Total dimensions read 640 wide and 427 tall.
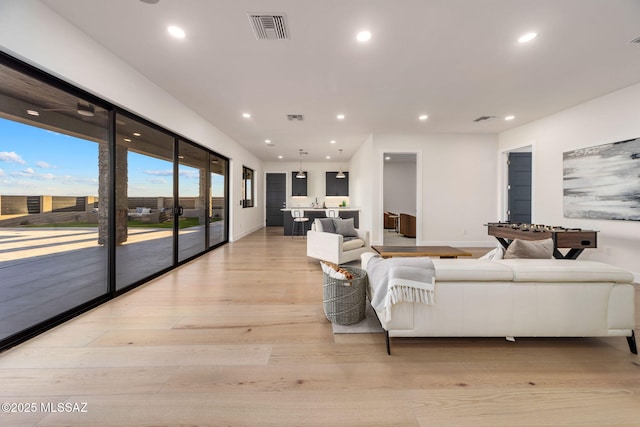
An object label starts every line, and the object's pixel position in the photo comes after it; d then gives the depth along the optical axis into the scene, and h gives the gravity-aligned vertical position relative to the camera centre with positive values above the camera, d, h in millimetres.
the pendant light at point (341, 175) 9858 +1379
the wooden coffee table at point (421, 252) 3719 -637
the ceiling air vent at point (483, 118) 5086 +1895
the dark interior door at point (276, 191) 10844 +808
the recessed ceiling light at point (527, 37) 2562 +1796
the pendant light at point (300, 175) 9918 +1422
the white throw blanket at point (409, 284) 1841 -538
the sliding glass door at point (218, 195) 6004 +362
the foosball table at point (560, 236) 3400 -355
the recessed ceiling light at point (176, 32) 2484 +1787
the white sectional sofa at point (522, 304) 1874 -700
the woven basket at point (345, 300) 2314 -831
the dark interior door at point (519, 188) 6312 +571
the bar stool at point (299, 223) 8039 -438
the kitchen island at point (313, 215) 8375 -165
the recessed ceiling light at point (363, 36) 2533 +1790
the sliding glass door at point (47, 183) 2328 +285
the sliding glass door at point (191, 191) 4520 +370
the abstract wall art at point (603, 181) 3639 +469
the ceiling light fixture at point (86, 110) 2852 +1138
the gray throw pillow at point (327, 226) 4805 -307
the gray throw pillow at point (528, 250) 2234 -356
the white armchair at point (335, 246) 4254 -649
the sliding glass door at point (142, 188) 3873 +364
